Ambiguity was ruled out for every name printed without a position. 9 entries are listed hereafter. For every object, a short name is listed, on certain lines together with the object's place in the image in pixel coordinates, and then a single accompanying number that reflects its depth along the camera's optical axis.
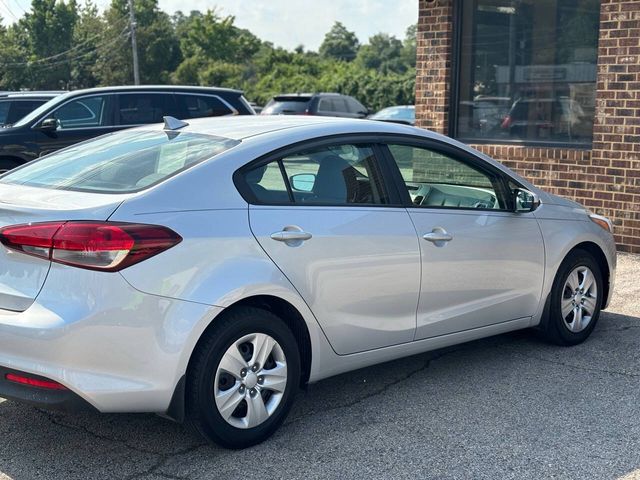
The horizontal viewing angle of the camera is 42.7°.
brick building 8.70
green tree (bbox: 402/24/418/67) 115.20
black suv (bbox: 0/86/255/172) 11.19
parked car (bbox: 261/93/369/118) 21.02
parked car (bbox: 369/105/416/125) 24.92
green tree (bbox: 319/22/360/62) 146.00
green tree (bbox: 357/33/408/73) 113.12
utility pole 59.76
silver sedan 3.51
